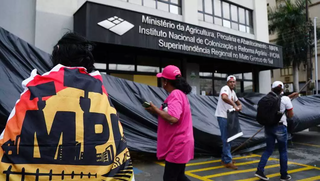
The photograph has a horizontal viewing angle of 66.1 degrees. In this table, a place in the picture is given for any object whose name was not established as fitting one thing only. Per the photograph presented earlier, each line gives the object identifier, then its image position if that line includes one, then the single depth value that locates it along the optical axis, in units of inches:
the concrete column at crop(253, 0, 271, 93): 629.9
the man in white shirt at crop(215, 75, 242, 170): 198.4
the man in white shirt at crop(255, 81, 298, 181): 170.2
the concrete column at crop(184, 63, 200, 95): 535.5
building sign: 336.8
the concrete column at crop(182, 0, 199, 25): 498.6
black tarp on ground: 138.9
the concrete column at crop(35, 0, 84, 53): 354.6
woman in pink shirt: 97.7
